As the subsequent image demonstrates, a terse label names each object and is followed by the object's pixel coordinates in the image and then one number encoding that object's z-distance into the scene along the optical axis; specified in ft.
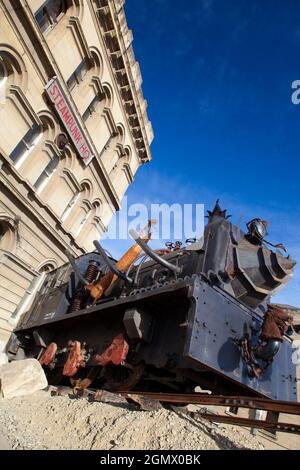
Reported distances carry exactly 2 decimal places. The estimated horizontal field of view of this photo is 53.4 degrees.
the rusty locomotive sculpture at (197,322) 15.02
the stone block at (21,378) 17.93
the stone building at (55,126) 34.06
